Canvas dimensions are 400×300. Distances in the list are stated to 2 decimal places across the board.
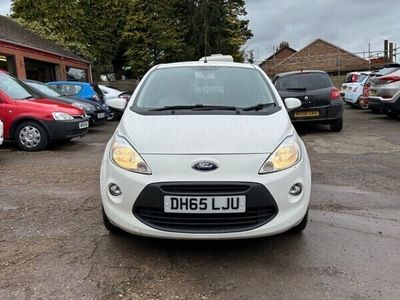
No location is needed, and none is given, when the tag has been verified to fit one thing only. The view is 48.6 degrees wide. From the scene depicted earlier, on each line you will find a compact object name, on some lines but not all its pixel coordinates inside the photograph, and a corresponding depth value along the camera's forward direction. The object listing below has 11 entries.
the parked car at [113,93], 16.85
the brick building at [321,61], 42.00
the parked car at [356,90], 17.19
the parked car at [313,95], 10.34
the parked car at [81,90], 13.63
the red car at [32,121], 8.56
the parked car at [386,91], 11.95
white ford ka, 3.22
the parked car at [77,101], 10.94
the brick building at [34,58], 17.59
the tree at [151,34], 33.72
